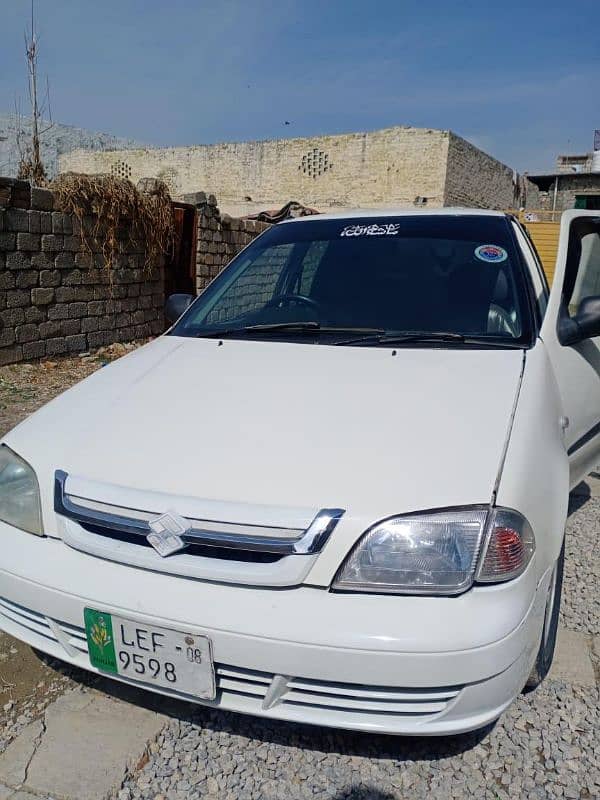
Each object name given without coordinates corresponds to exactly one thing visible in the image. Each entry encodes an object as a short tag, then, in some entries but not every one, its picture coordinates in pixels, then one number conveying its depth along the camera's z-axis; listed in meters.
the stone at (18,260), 6.20
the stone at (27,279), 6.35
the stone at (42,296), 6.57
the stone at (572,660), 2.16
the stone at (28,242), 6.27
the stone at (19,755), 1.72
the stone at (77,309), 7.07
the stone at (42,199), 6.42
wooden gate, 8.49
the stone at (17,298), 6.26
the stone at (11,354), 6.28
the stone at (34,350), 6.55
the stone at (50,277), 6.64
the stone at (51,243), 6.57
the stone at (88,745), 1.71
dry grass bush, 6.85
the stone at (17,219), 6.12
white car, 1.46
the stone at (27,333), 6.43
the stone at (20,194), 6.20
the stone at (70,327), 7.00
